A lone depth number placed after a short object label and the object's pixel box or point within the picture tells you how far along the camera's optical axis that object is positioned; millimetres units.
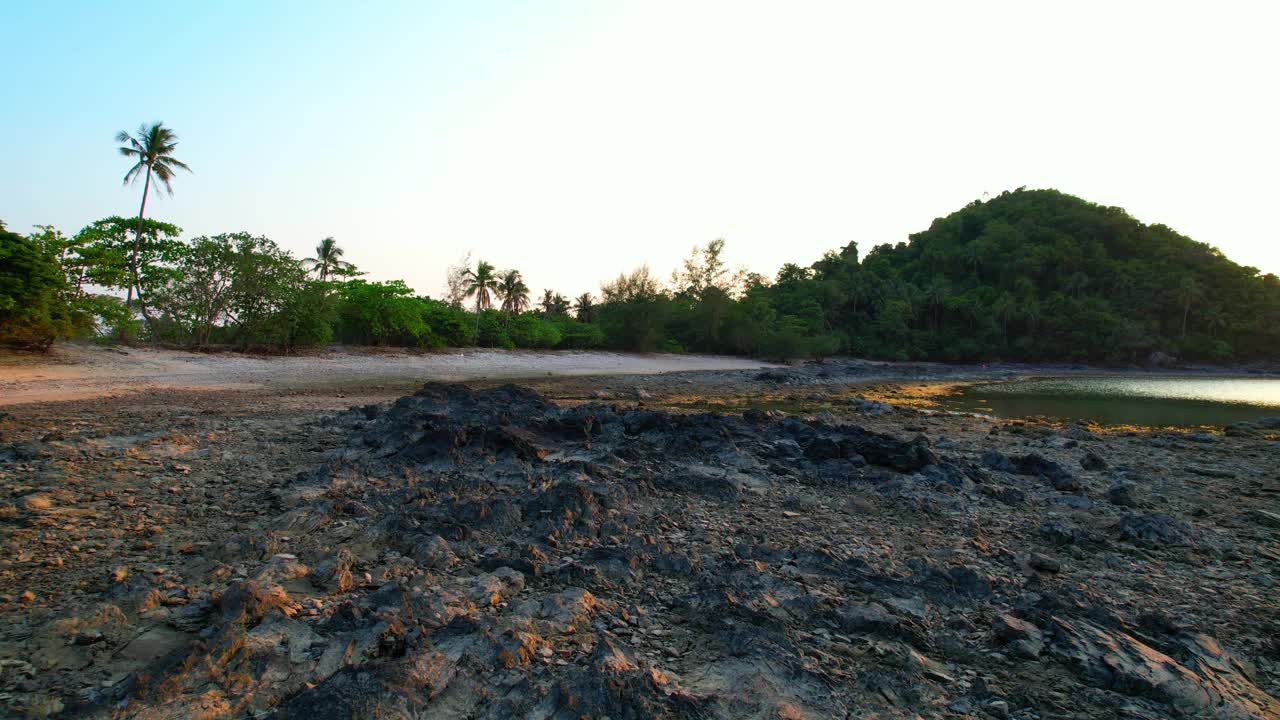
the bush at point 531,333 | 41094
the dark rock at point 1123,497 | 6918
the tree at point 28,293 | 16312
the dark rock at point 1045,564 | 4668
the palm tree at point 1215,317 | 61969
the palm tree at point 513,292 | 51312
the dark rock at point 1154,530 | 5453
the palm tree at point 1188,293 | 61656
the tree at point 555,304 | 64875
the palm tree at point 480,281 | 47812
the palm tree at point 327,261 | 47031
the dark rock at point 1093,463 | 9133
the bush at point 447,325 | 36094
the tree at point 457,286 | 47531
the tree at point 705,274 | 59281
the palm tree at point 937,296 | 68188
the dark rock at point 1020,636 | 3219
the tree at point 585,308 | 61094
